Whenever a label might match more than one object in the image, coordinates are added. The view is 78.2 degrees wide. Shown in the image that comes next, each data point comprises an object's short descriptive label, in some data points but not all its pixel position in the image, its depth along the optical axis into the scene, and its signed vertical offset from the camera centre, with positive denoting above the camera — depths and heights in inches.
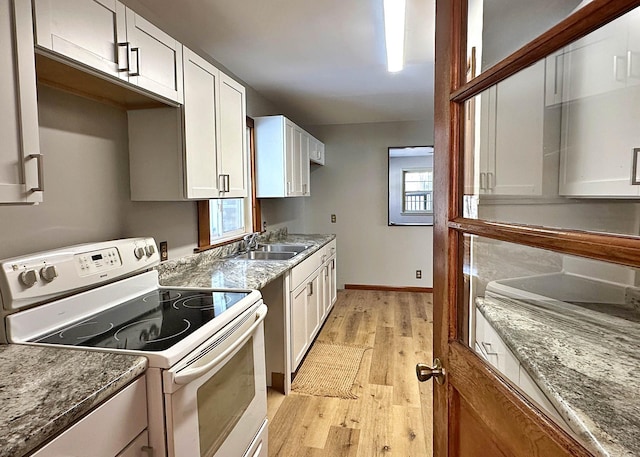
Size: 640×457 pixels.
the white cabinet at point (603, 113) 21.8 +5.7
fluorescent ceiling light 80.0 +40.0
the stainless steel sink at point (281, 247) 144.2 -16.6
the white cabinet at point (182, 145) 76.7 +11.9
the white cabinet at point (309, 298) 110.6 -32.1
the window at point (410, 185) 205.8 +8.6
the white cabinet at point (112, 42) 47.6 +23.2
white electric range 45.3 -17.2
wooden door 21.5 -3.0
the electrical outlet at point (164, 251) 91.1 -11.0
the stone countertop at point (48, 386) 30.8 -17.3
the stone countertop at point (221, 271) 83.2 -16.6
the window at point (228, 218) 109.4 -4.8
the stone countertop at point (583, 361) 23.5 -13.1
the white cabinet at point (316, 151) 186.7 +25.6
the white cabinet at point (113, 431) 33.8 -21.4
